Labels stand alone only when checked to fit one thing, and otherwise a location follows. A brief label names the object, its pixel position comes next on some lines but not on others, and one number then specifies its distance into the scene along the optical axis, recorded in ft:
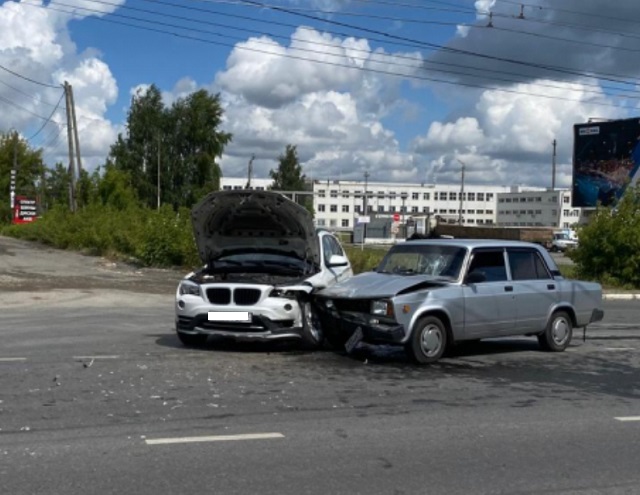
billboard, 184.14
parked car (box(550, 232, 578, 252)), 233.99
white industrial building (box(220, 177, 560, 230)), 440.86
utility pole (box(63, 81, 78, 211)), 157.58
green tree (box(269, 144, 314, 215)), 375.04
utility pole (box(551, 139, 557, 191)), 303.68
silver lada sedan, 36.50
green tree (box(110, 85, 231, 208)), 274.57
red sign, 210.38
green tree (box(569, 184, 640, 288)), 94.79
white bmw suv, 38.70
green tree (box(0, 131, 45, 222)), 278.87
